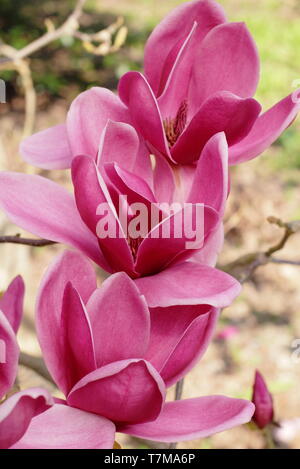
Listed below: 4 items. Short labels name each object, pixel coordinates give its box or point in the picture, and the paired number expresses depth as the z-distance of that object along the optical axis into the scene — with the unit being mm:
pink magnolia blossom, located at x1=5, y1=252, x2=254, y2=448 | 641
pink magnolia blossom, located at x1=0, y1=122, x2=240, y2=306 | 663
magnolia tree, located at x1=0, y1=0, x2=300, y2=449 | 647
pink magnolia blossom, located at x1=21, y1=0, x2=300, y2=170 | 700
